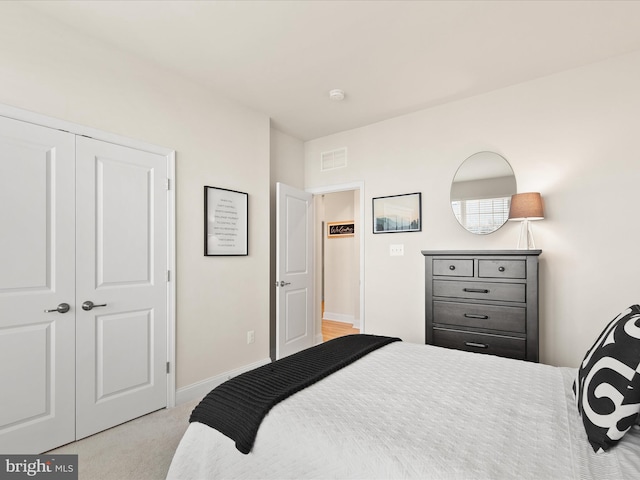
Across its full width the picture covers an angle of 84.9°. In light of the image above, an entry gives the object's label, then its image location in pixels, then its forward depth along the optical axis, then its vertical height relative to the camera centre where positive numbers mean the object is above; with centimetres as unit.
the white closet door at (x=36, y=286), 199 -25
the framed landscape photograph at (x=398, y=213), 354 +30
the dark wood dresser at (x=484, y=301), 251 -45
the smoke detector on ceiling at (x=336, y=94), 307 +132
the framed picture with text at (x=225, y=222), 309 +20
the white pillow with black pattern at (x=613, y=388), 104 -47
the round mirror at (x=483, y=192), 304 +45
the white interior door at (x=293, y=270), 374 -31
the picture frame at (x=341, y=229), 624 +25
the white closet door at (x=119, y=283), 230 -28
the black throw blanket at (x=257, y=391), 129 -62
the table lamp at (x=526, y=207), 269 +27
